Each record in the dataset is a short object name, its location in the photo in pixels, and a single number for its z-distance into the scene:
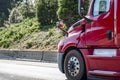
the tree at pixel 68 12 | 14.65
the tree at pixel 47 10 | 17.79
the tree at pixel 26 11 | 22.23
